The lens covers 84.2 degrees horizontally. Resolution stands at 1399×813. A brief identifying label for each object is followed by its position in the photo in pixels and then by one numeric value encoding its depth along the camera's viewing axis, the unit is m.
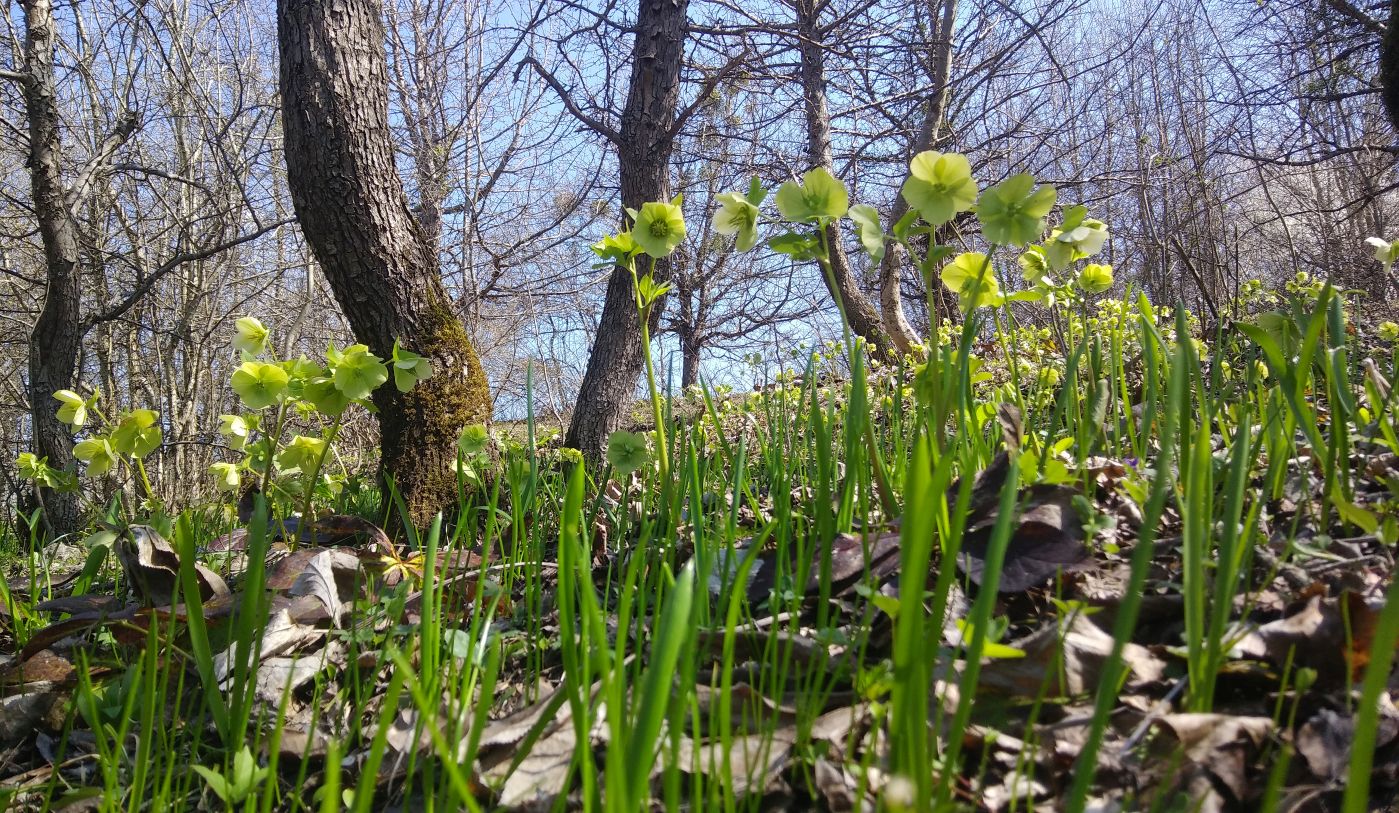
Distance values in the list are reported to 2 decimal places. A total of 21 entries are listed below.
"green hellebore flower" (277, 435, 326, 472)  1.93
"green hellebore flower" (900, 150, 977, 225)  1.22
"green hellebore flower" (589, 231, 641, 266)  1.44
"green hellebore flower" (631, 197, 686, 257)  1.45
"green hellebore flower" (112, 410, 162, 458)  1.75
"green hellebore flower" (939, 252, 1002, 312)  1.38
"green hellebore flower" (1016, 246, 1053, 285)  1.80
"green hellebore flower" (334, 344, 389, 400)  1.61
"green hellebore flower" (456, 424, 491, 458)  2.08
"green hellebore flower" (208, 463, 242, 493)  1.98
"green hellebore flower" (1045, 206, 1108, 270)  1.34
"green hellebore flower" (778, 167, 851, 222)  1.26
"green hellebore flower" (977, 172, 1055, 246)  1.19
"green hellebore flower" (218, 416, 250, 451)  1.92
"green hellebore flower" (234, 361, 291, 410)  1.70
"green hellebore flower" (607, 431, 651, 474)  1.64
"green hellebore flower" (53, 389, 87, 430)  1.85
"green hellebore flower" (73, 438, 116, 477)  1.82
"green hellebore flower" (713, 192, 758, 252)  1.33
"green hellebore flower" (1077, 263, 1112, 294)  1.92
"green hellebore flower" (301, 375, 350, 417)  1.61
